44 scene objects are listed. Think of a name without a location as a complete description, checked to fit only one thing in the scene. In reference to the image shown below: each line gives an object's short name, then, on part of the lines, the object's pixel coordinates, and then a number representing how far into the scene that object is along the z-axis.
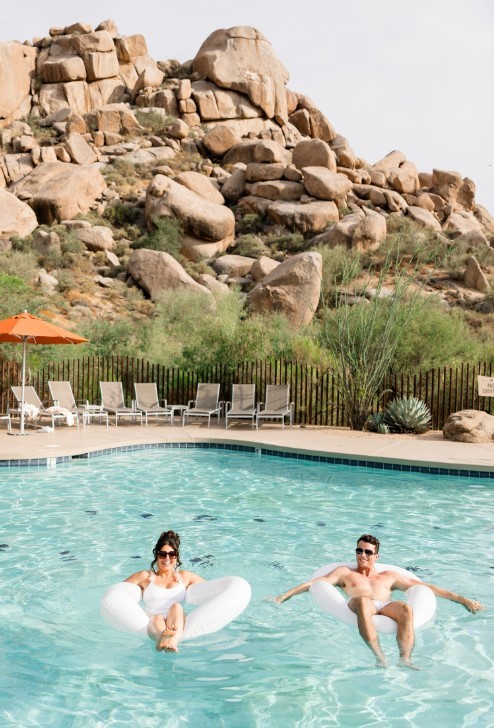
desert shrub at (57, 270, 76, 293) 26.88
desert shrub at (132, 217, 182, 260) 29.72
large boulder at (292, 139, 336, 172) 34.94
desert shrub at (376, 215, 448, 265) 30.14
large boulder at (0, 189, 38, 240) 29.53
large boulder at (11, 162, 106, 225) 31.50
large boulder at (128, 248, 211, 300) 25.88
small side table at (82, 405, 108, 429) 13.17
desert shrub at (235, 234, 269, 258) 30.89
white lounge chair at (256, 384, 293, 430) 13.71
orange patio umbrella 11.47
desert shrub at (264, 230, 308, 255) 31.38
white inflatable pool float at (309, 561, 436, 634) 4.29
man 4.39
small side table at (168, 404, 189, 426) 13.84
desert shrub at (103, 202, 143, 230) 33.62
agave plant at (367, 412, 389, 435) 13.25
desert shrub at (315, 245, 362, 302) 26.11
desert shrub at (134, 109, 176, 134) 40.72
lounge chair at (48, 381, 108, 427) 13.31
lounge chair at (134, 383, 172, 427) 14.02
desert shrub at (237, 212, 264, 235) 32.91
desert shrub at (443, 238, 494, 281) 29.80
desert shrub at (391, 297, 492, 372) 15.30
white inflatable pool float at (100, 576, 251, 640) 4.25
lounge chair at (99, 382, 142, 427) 13.80
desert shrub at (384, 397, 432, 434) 13.09
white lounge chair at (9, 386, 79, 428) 12.64
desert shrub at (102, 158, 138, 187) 35.81
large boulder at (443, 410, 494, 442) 12.04
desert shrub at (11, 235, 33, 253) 28.71
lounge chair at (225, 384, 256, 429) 14.02
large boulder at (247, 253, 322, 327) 23.09
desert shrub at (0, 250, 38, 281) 25.70
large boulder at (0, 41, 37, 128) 39.62
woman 4.27
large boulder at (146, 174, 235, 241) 30.55
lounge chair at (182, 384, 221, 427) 14.20
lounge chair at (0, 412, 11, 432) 12.41
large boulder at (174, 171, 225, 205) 32.88
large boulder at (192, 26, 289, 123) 42.59
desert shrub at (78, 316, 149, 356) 18.08
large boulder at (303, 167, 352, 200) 32.84
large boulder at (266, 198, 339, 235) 32.22
